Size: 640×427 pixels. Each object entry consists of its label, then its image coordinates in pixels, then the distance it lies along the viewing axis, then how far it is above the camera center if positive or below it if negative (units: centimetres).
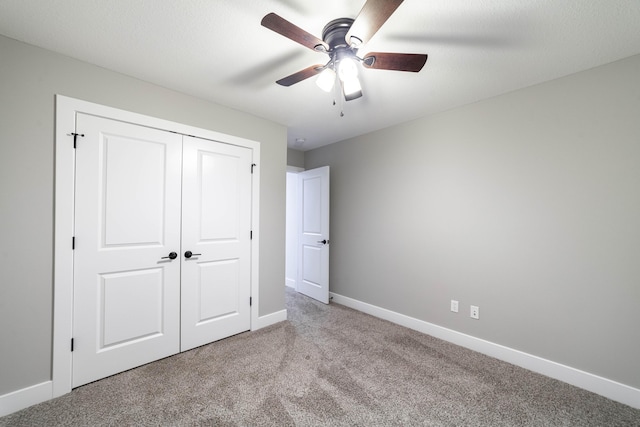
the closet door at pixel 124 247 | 195 -28
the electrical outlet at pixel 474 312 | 251 -95
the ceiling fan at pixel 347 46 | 117 +92
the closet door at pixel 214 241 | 247 -28
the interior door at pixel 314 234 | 379 -29
